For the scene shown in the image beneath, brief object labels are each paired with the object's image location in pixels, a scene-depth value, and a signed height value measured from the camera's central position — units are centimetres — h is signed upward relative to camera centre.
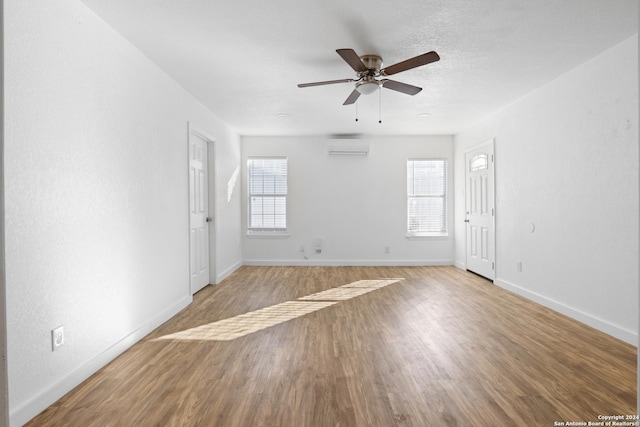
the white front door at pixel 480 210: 540 -8
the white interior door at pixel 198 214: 464 -11
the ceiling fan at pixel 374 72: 285 +113
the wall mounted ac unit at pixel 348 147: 690 +111
